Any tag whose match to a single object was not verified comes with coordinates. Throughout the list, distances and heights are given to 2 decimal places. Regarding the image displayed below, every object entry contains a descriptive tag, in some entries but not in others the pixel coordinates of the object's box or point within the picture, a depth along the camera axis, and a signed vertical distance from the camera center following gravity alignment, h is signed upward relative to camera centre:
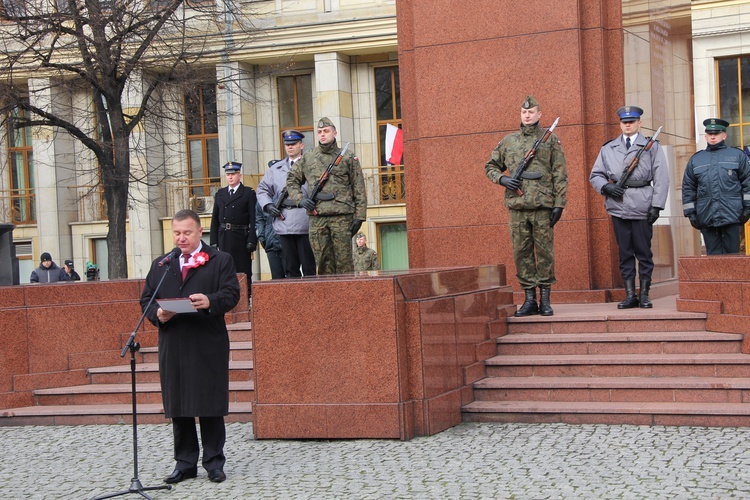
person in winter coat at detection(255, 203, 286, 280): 14.43 -0.03
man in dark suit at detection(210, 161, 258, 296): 14.67 +0.19
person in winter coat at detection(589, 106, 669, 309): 11.70 +0.29
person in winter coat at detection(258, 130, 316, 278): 12.94 +0.18
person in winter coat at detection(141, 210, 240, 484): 8.58 -0.76
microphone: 8.74 -0.10
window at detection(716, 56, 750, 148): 27.59 +2.84
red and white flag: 24.21 +1.82
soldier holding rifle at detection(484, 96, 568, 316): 11.45 +0.25
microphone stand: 8.14 -1.62
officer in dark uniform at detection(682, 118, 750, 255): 12.17 +0.27
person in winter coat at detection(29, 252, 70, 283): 23.19 -0.48
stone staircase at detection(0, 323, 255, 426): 11.37 -1.50
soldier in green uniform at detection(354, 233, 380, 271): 19.95 -0.40
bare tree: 21.17 +3.32
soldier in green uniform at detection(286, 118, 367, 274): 12.08 +0.31
